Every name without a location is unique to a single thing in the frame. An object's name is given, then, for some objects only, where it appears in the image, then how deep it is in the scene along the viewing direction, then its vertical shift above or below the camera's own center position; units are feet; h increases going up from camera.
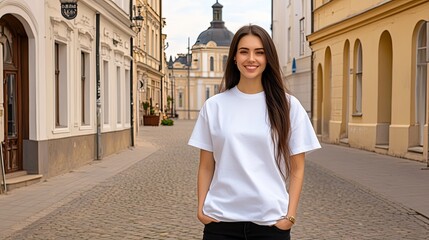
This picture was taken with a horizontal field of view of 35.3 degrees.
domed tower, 369.91 +38.50
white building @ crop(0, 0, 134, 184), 40.91 +1.27
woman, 9.29 -0.64
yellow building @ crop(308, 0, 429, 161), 58.39 +2.92
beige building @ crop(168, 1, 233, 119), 350.43 +13.21
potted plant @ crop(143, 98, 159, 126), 154.90 -3.41
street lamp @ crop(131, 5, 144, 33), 89.66 +11.13
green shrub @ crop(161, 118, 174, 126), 173.27 -5.13
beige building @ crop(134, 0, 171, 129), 131.98 +10.62
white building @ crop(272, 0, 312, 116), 104.17 +10.31
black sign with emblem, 45.58 +6.25
